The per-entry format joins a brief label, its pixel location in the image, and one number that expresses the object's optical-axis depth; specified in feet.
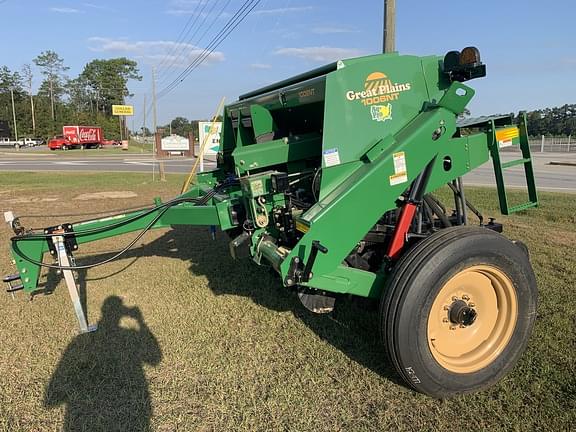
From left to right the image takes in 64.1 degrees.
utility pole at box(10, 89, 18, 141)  228.84
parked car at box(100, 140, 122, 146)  208.95
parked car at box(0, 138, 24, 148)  196.74
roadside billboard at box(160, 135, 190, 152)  76.64
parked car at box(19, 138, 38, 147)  207.30
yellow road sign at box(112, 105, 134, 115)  100.13
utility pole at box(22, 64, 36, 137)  234.79
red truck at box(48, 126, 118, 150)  173.27
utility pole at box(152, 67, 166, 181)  51.57
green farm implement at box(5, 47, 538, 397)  8.80
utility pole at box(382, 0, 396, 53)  28.74
